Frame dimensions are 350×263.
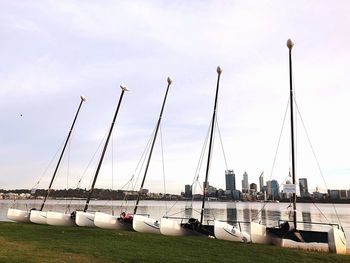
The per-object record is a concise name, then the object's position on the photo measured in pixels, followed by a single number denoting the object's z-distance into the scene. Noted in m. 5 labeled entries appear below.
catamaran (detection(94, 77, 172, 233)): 23.02
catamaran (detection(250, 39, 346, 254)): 18.14
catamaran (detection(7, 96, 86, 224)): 27.38
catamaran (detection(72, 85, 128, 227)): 24.98
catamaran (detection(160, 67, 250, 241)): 20.97
